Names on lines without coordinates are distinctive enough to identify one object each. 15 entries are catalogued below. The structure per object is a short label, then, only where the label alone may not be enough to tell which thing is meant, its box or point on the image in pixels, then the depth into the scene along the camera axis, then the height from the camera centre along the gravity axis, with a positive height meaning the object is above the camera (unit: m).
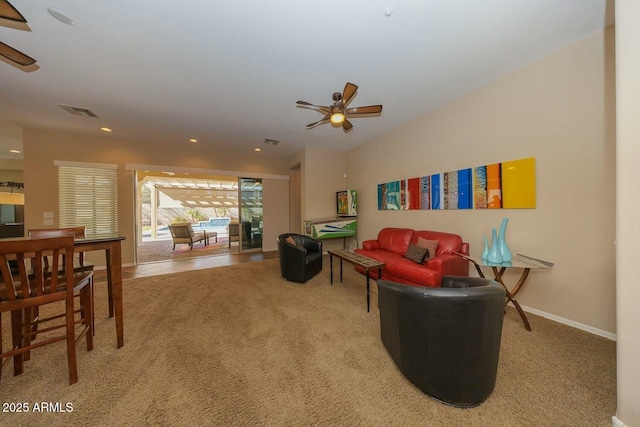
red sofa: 2.73 -0.75
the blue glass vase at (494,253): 2.24 -0.46
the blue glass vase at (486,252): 2.33 -0.47
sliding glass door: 6.52 -0.08
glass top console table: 2.10 -0.56
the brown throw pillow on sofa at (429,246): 3.20 -0.55
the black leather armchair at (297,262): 3.56 -0.88
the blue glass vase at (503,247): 2.25 -0.40
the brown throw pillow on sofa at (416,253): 3.16 -0.66
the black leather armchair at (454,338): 1.26 -0.80
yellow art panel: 2.47 +0.33
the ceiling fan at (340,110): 2.80 +1.43
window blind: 4.47 +0.35
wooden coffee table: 2.65 -0.69
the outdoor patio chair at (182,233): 6.86 -0.65
